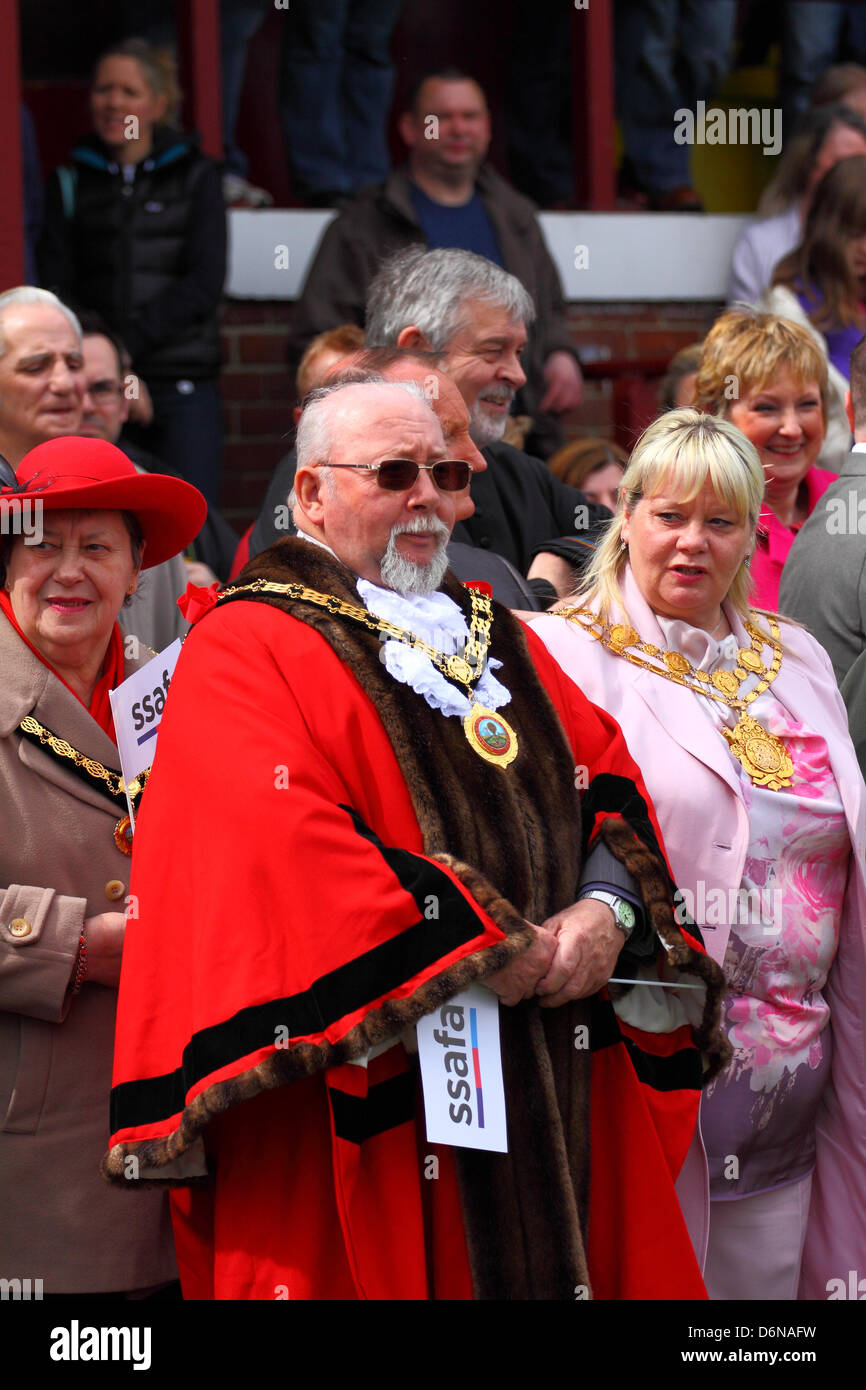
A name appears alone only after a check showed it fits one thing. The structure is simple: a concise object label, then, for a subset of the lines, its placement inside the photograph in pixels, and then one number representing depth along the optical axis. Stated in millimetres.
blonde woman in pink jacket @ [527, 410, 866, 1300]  7027
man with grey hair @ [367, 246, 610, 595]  8695
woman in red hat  6141
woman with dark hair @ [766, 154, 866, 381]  12266
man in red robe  5539
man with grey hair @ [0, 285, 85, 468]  9039
